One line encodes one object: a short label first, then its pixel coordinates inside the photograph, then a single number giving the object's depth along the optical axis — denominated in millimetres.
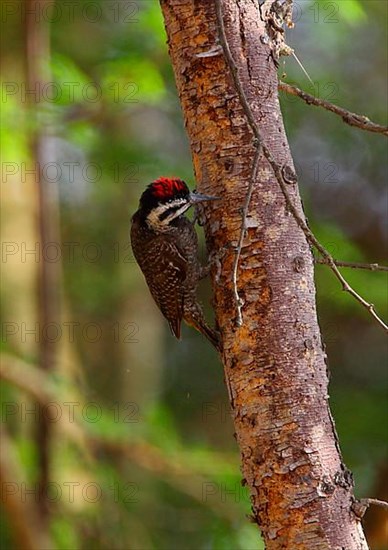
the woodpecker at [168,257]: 9367
